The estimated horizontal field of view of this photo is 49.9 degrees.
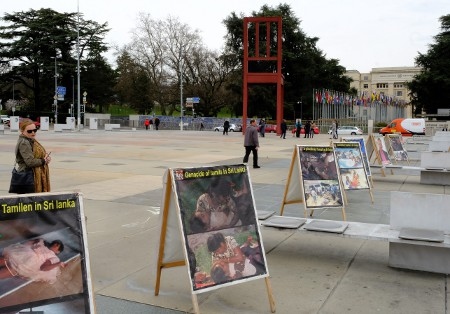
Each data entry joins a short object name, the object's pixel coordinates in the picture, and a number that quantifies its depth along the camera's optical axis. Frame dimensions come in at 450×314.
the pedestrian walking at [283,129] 39.81
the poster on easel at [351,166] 9.70
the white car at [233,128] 61.51
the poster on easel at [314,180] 7.70
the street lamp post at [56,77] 70.43
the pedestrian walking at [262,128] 41.47
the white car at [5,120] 66.25
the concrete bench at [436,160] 12.69
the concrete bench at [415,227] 5.45
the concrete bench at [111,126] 58.07
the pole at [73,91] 74.85
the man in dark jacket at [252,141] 16.48
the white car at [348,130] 48.73
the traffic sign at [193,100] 65.06
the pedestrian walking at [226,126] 45.31
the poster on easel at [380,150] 13.63
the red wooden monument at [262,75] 42.16
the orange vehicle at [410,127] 49.99
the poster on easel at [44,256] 2.95
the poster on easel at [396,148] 16.89
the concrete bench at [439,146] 17.06
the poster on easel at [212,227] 4.22
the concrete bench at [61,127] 49.94
